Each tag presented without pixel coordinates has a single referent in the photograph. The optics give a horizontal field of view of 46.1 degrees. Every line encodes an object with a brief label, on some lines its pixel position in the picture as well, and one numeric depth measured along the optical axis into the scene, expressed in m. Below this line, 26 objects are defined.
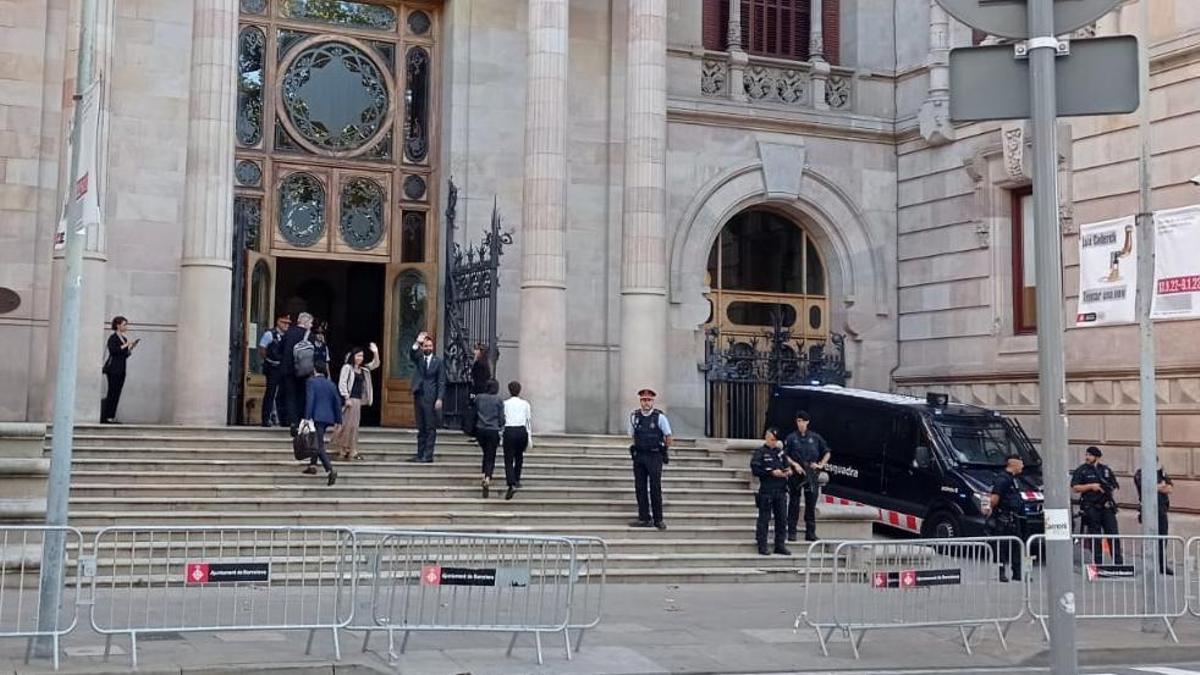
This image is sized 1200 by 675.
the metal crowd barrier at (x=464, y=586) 10.77
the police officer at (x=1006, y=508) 17.30
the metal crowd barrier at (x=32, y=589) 9.84
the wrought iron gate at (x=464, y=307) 22.25
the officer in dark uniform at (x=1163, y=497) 18.50
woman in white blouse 17.53
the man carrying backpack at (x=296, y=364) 18.30
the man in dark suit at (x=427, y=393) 18.55
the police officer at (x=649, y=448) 17.09
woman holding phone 19.98
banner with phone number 13.69
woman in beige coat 18.38
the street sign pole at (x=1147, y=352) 13.96
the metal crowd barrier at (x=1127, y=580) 13.00
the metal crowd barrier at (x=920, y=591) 11.81
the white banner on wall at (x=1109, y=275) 13.79
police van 19.00
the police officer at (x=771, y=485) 16.83
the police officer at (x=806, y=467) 17.36
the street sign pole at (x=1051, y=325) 5.79
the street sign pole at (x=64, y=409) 9.85
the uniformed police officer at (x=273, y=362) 19.79
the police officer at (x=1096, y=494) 18.48
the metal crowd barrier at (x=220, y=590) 10.30
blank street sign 6.02
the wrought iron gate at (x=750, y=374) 25.58
